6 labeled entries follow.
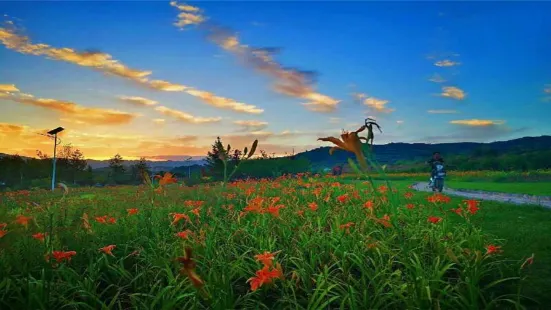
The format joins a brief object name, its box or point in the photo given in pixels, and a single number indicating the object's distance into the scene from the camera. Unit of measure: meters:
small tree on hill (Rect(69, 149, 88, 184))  47.37
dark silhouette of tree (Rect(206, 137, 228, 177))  34.14
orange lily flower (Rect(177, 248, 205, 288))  1.66
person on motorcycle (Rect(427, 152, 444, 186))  15.58
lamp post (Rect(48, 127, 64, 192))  28.76
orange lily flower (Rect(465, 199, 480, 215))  4.25
